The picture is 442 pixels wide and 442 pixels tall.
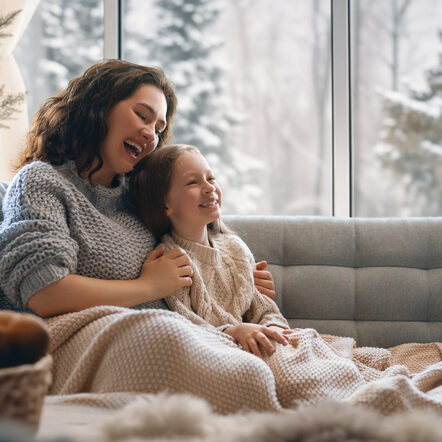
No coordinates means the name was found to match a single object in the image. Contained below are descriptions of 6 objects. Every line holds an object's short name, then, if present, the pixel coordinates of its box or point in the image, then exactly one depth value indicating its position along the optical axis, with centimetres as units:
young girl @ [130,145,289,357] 168
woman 109
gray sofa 198
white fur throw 66
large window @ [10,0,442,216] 276
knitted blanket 105
